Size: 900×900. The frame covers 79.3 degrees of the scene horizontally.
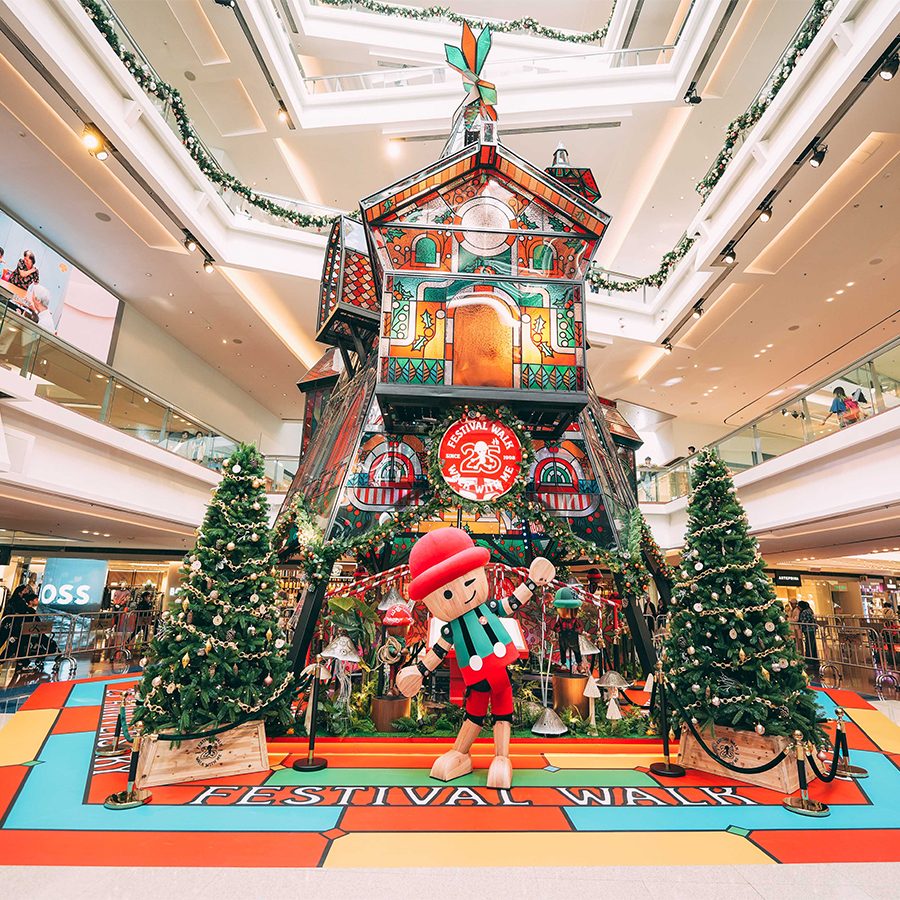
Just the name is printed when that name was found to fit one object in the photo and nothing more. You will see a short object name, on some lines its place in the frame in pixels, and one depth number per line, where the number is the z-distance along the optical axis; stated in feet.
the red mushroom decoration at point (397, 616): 20.52
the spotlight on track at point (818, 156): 26.76
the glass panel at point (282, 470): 45.91
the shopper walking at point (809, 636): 38.65
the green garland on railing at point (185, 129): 27.20
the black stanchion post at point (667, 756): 14.92
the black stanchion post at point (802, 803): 12.22
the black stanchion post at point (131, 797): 12.13
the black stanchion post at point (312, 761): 14.82
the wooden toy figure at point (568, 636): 25.64
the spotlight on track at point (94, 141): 28.09
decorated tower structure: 19.74
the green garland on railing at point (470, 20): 52.49
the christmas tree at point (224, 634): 14.26
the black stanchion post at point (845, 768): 14.37
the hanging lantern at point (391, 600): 21.02
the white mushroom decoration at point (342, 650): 18.21
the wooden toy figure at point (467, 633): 13.64
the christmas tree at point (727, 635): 14.46
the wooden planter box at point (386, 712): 19.38
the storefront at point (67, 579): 47.67
